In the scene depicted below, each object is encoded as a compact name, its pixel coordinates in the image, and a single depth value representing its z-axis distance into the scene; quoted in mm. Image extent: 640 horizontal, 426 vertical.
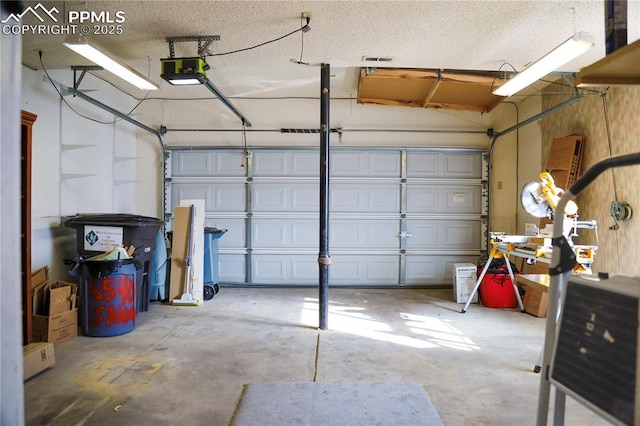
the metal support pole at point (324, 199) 4145
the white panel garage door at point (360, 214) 6387
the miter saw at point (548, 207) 3439
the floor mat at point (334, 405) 2324
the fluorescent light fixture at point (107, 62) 3008
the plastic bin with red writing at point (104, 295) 3775
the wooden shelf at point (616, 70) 1204
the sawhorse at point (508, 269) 4589
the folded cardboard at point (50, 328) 3623
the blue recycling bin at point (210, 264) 5562
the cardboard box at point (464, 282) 5426
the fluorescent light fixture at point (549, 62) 2930
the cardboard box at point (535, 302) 4691
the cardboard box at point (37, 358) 2877
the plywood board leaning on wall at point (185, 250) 5258
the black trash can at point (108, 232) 4188
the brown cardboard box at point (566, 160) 4668
